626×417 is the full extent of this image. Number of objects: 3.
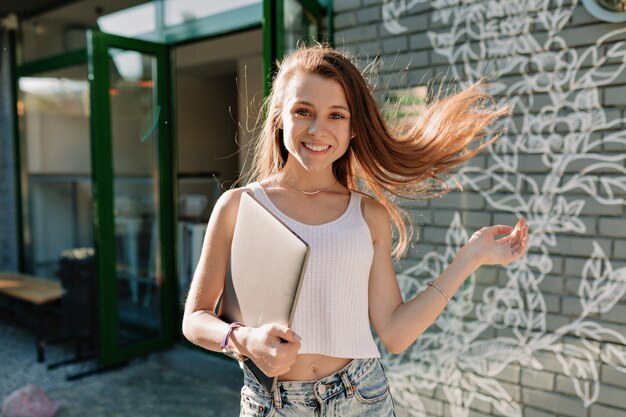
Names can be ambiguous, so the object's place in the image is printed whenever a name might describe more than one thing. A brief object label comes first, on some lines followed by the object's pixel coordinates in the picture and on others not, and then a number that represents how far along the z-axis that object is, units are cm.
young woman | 145
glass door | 425
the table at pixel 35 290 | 454
